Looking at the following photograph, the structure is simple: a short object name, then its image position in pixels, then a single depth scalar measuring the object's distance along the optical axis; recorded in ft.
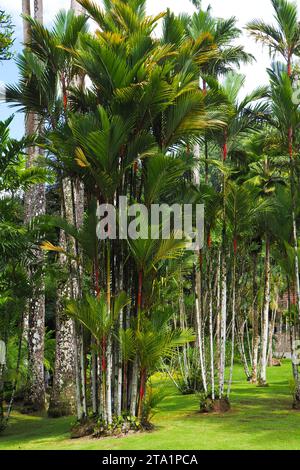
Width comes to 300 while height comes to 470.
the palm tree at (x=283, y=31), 38.88
